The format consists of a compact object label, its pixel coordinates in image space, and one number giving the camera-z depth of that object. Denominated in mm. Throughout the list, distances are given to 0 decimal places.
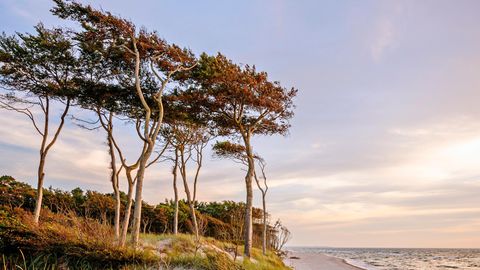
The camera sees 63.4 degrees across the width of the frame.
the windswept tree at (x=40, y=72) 14648
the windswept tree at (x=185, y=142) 19625
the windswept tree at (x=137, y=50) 11914
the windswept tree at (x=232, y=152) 20653
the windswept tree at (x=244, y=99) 15742
